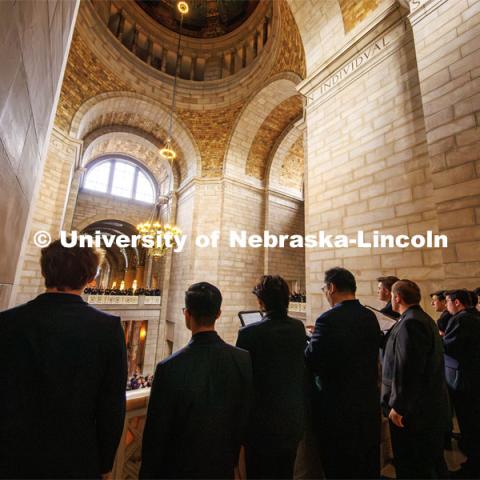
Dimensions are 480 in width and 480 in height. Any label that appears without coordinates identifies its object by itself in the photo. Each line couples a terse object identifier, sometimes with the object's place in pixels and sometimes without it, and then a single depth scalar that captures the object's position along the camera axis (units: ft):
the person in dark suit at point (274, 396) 4.47
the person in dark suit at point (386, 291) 9.04
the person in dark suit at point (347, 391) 4.93
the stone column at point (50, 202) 20.75
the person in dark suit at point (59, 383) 2.75
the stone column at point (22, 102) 3.77
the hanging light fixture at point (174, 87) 31.37
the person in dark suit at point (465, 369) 7.07
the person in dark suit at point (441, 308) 9.01
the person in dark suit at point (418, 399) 5.43
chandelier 25.22
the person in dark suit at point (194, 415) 3.40
